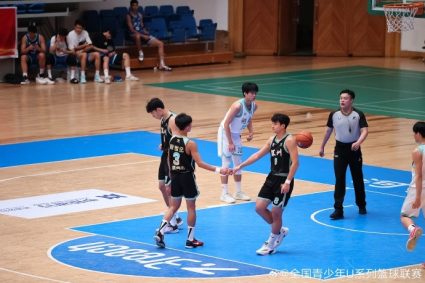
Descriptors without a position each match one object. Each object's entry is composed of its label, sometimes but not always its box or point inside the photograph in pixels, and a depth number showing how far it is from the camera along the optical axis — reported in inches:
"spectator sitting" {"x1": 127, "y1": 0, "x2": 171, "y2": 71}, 1279.5
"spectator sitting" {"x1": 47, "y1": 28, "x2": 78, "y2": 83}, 1173.1
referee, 613.3
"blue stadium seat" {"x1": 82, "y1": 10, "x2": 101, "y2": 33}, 1290.6
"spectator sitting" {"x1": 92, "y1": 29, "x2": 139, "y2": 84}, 1196.5
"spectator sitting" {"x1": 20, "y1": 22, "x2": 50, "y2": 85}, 1156.5
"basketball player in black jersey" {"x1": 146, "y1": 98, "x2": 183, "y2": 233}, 562.3
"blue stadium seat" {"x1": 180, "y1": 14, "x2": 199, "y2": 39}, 1371.8
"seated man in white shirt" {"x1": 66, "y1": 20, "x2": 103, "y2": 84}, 1176.8
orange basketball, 555.9
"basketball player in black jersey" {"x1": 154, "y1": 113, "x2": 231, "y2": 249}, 535.2
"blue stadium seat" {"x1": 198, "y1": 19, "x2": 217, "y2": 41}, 1391.5
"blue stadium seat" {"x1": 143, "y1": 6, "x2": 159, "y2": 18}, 1362.0
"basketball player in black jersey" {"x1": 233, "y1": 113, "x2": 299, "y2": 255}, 527.5
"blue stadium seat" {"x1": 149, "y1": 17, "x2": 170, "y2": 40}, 1337.4
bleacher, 1298.0
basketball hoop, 927.7
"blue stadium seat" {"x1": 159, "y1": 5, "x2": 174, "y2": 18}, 1379.2
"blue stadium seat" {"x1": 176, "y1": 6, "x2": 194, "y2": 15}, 1389.0
